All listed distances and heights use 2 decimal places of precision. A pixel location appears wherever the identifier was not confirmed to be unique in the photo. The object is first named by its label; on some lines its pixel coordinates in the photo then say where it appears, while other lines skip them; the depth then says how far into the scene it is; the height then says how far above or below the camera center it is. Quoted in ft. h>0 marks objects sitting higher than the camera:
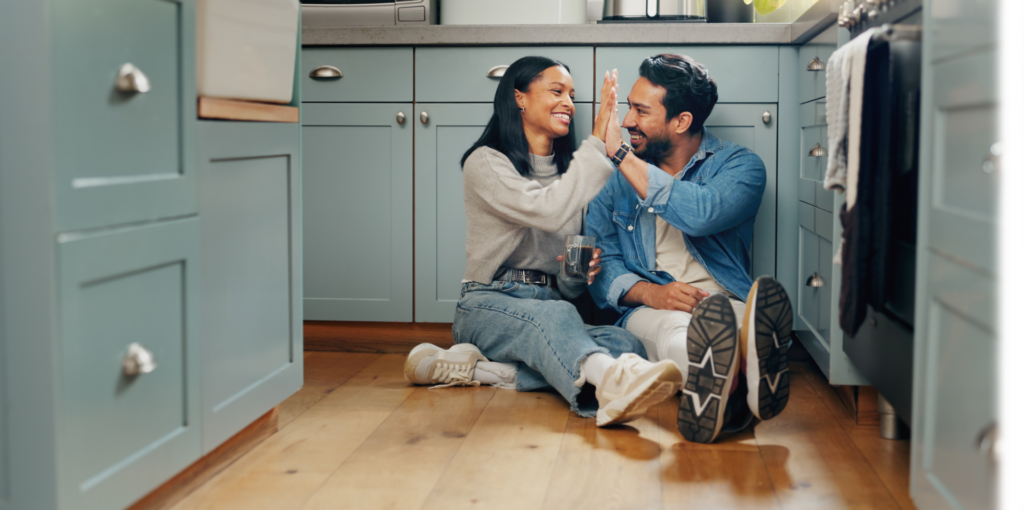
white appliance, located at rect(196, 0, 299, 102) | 4.38 +0.95
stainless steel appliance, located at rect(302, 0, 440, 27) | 8.11 +1.99
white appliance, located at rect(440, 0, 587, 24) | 8.11 +1.97
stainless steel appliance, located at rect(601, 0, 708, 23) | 7.86 +1.93
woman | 6.36 -0.24
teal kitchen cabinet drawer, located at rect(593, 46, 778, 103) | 7.45 +1.30
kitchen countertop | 7.37 +1.62
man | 6.75 +0.05
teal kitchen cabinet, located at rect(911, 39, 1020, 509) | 2.89 -0.21
